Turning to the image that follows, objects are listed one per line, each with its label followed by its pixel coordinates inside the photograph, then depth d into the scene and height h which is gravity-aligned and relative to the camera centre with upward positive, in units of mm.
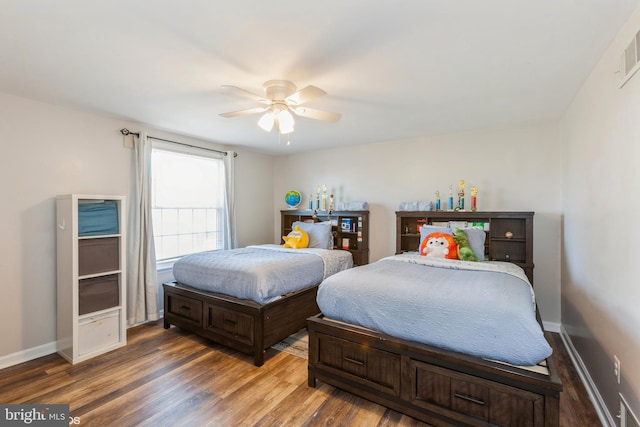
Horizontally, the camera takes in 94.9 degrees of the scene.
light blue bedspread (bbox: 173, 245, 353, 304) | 2745 -606
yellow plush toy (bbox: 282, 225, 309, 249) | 4129 -387
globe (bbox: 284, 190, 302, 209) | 5070 +252
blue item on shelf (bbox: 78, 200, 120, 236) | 2779 -55
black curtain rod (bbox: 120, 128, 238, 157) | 3350 +923
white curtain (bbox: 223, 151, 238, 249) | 4457 +161
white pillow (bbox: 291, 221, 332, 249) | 4199 -310
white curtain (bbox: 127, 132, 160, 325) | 3400 -398
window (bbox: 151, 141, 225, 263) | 3801 +179
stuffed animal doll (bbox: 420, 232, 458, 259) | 3135 -370
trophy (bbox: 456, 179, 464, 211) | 3679 +183
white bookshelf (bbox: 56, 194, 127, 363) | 2660 -676
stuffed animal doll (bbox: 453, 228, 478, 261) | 3141 -372
